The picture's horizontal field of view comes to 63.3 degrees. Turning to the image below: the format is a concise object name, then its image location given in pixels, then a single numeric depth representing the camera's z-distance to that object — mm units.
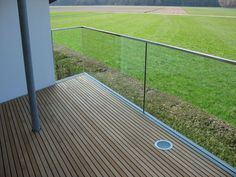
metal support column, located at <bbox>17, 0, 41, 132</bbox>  2237
